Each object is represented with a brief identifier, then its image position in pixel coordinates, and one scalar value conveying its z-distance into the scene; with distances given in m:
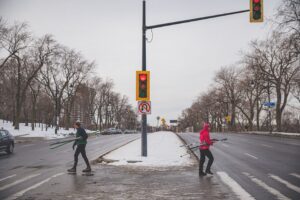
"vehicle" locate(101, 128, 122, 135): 76.00
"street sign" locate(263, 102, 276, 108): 45.56
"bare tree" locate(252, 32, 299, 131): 50.75
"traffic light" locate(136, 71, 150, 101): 15.35
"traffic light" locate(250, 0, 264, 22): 13.60
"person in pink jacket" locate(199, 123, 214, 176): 11.45
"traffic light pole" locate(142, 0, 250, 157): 15.34
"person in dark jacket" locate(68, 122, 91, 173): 12.35
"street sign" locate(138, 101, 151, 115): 15.41
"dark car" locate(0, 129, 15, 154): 20.52
